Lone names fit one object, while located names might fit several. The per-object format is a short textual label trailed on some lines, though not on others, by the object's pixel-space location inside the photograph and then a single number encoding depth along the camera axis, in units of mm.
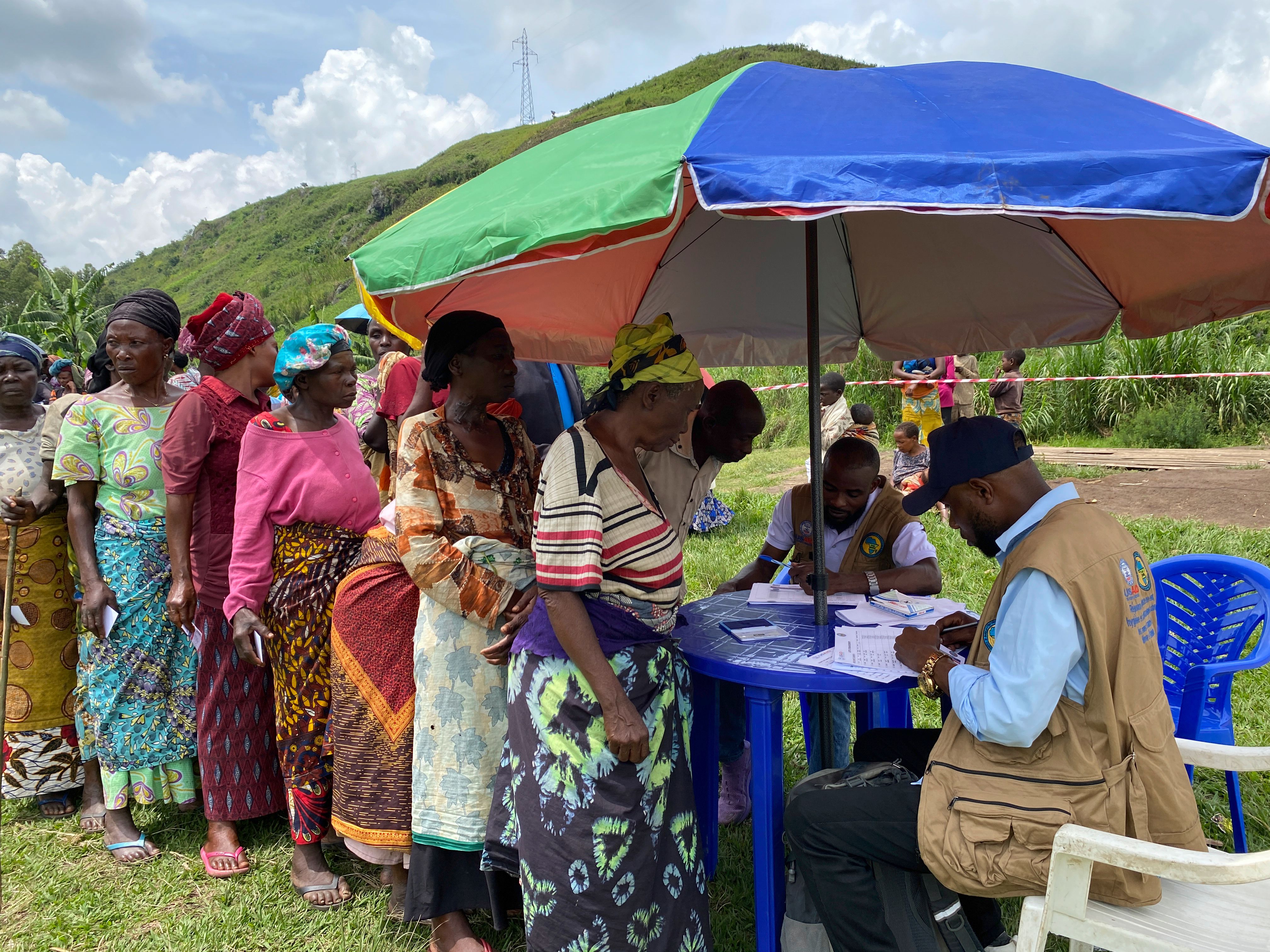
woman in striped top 2156
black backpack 2191
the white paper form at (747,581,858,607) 3180
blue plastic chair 2781
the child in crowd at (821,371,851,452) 8570
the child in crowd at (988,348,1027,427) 11148
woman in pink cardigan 3035
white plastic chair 1738
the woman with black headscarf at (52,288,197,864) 3445
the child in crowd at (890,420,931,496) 8961
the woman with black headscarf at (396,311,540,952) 2568
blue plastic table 2381
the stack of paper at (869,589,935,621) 2922
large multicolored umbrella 1647
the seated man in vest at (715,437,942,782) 3264
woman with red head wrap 3271
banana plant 28422
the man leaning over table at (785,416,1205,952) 1854
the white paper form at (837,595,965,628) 2828
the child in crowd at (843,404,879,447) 8250
